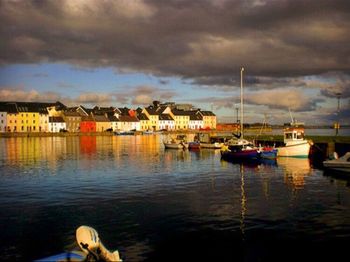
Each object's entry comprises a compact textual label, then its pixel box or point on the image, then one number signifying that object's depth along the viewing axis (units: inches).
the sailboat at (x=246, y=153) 2497.5
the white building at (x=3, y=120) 7623.0
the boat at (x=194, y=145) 3833.7
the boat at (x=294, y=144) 2566.4
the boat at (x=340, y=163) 1773.9
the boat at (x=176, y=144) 3784.5
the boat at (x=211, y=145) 3752.5
